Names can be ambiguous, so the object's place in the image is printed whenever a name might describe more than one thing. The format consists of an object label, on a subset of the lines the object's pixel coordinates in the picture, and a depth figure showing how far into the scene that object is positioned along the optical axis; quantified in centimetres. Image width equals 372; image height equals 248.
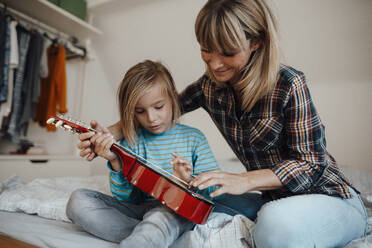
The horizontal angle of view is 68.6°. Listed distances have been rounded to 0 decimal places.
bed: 68
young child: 73
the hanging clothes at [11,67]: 186
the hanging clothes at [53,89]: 223
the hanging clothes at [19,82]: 194
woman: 64
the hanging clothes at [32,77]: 199
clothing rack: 200
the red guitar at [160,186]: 67
